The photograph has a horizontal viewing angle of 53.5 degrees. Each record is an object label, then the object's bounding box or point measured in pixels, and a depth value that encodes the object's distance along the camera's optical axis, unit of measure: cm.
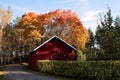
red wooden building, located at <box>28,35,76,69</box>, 2012
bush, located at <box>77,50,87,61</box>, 1773
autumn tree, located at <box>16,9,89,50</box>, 2797
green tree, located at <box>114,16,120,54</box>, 1273
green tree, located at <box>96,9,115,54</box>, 1306
